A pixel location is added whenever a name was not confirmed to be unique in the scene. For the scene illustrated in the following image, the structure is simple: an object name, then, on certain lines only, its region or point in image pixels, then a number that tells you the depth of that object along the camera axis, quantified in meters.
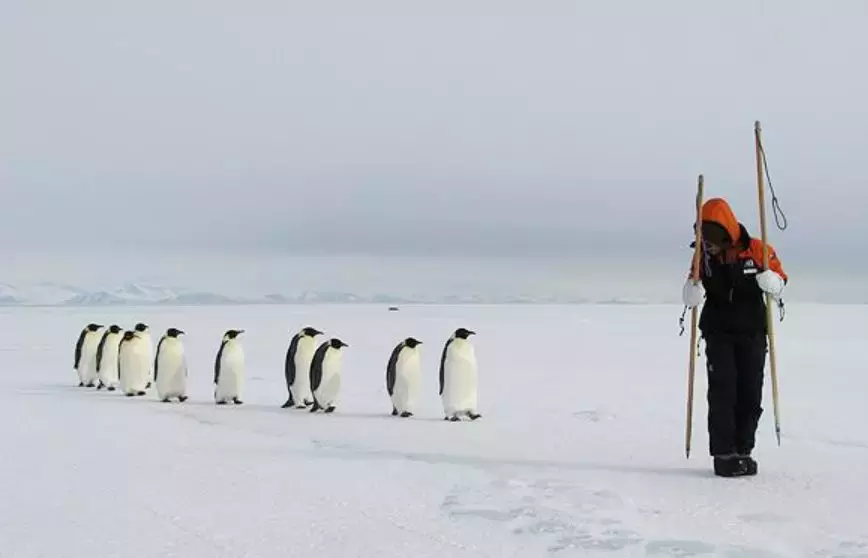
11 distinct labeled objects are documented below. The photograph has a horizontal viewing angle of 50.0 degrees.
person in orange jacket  5.69
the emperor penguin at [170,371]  11.73
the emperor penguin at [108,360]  13.92
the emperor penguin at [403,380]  9.88
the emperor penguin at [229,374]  11.26
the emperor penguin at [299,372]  11.02
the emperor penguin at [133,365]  12.62
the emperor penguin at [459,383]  9.34
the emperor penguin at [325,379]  10.40
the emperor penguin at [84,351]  14.36
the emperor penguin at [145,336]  12.87
